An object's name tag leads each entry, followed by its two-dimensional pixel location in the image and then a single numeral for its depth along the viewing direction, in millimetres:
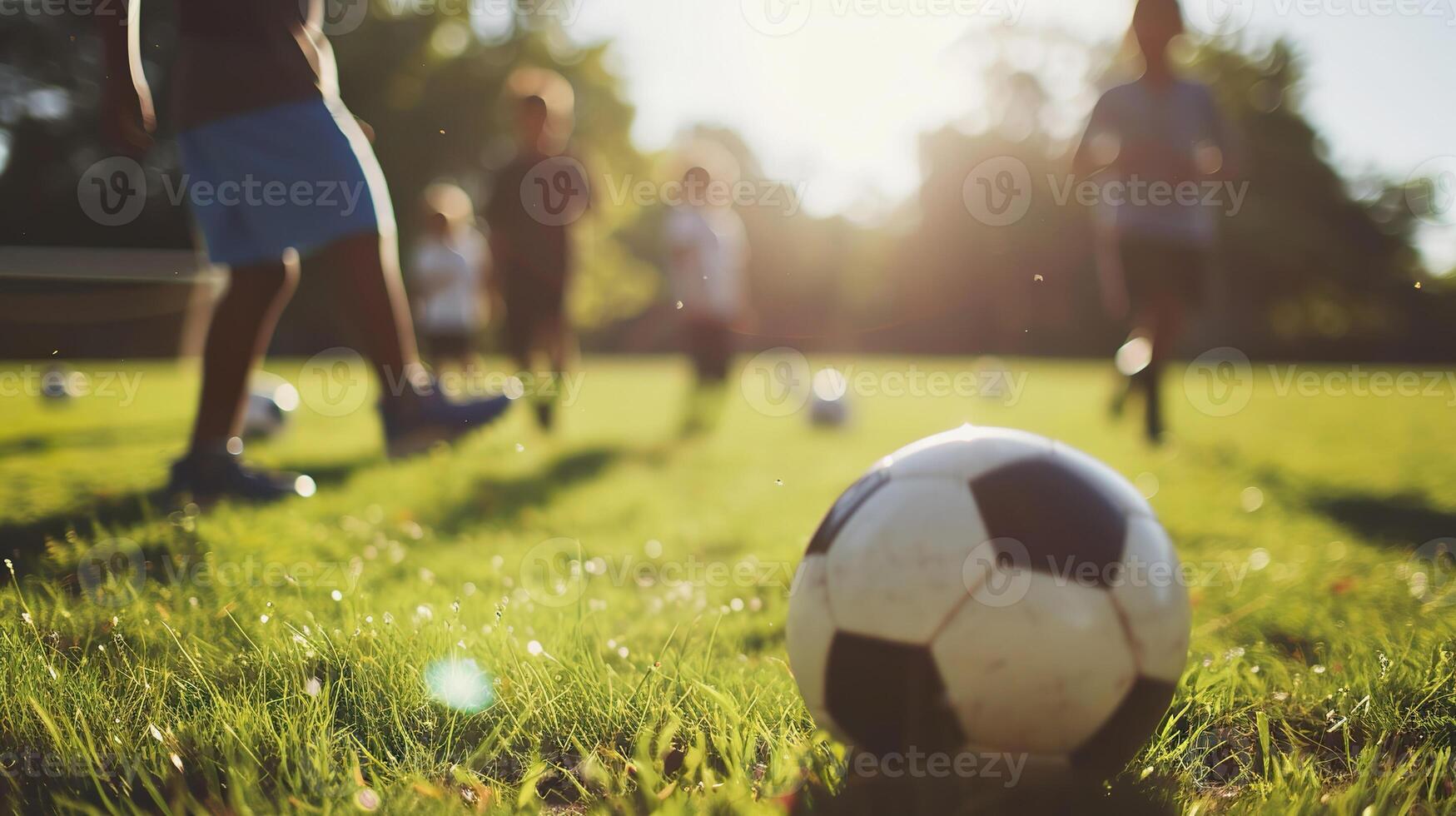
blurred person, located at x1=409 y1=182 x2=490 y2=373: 8773
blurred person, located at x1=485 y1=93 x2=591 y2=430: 6340
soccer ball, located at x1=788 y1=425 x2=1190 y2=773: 1430
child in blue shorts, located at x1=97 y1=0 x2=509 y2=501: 2998
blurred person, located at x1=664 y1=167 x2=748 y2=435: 8664
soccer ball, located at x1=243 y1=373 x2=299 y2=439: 5949
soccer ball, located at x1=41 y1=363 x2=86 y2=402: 8023
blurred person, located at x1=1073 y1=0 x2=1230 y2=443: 5293
